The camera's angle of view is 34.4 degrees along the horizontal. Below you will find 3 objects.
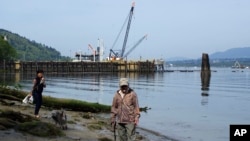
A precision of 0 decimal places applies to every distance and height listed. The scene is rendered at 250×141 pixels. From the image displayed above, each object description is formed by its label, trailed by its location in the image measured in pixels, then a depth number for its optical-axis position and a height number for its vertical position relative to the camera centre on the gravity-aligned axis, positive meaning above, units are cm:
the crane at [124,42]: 17112 +985
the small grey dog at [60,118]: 1460 -197
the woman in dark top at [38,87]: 1706 -94
